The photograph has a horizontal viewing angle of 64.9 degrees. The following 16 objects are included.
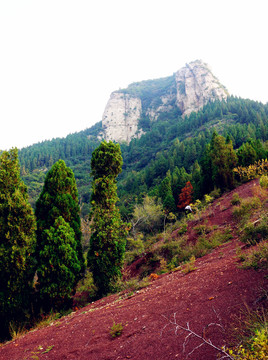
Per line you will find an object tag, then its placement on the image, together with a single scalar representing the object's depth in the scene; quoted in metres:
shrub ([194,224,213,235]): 14.84
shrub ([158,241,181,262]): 14.22
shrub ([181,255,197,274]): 7.68
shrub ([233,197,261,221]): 13.14
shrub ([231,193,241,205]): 17.27
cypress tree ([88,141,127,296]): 12.08
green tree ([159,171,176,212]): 36.31
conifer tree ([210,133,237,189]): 25.84
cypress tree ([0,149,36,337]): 9.34
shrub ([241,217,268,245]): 7.77
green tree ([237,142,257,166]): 28.83
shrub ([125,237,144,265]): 18.65
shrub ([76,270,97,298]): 12.69
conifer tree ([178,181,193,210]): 34.94
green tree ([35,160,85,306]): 10.67
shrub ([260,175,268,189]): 10.13
